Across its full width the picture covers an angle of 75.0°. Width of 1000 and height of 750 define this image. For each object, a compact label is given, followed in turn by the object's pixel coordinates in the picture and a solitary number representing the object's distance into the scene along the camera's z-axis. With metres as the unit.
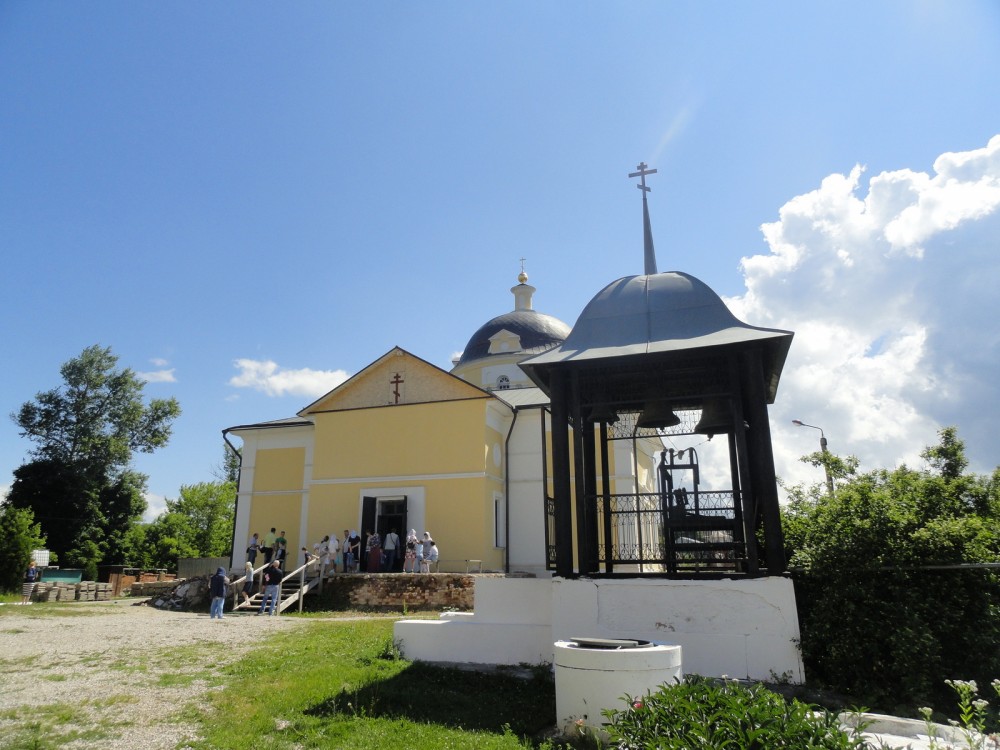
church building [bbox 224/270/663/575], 19.83
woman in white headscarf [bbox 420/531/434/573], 17.28
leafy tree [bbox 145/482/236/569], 44.09
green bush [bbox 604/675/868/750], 3.23
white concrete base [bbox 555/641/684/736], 5.14
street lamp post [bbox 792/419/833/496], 15.21
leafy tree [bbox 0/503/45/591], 21.34
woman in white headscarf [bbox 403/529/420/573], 17.62
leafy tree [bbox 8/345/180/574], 36.56
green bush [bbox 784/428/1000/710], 5.91
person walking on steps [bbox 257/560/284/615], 15.03
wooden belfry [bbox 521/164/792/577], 7.38
